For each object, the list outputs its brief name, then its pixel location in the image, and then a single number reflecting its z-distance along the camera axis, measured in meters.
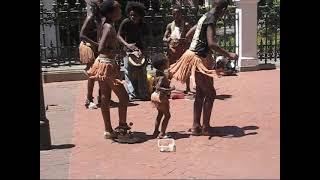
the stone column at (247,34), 13.52
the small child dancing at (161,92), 7.31
